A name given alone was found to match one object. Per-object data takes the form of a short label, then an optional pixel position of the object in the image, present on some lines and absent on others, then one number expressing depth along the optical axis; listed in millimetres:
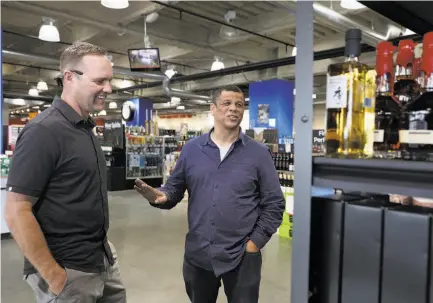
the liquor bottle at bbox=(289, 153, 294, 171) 6144
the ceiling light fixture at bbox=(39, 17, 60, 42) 6648
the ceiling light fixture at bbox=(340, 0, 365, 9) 4766
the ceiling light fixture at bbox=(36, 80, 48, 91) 13622
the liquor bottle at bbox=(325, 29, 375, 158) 1010
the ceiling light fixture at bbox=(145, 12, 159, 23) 7355
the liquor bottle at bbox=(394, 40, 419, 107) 1033
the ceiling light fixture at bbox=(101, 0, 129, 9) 4969
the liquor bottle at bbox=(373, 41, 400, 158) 1056
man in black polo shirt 1622
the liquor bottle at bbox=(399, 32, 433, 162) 937
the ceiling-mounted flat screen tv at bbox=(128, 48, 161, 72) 8344
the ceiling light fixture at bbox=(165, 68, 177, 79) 11821
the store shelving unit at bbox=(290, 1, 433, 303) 865
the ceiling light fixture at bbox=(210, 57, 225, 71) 9688
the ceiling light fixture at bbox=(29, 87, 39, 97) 16539
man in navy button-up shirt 2045
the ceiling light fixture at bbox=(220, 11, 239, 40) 8266
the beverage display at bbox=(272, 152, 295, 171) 6242
